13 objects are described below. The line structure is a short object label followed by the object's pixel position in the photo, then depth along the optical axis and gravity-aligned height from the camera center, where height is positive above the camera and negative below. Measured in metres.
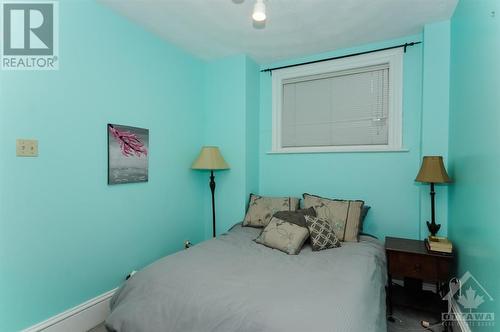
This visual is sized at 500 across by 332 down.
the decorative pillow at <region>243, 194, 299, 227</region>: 2.68 -0.50
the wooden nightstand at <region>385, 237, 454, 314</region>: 1.83 -0.76
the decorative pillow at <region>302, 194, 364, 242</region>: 2.27 -0.48
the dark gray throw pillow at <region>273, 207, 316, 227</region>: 2.16 -0.47
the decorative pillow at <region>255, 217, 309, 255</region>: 1.98 -0.60
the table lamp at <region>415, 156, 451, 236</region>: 1.98 -0.07
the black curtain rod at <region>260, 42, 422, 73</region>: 2.45 +1.16
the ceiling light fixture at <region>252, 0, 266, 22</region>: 1.59 +0.96
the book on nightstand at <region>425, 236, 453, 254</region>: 1.86 -0.61
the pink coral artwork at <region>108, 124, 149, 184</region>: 2.12 +0.06
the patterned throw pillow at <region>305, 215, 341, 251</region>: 2.04 -0.59
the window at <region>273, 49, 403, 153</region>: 2.57 +0.65
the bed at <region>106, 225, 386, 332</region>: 1.14 -0.69
